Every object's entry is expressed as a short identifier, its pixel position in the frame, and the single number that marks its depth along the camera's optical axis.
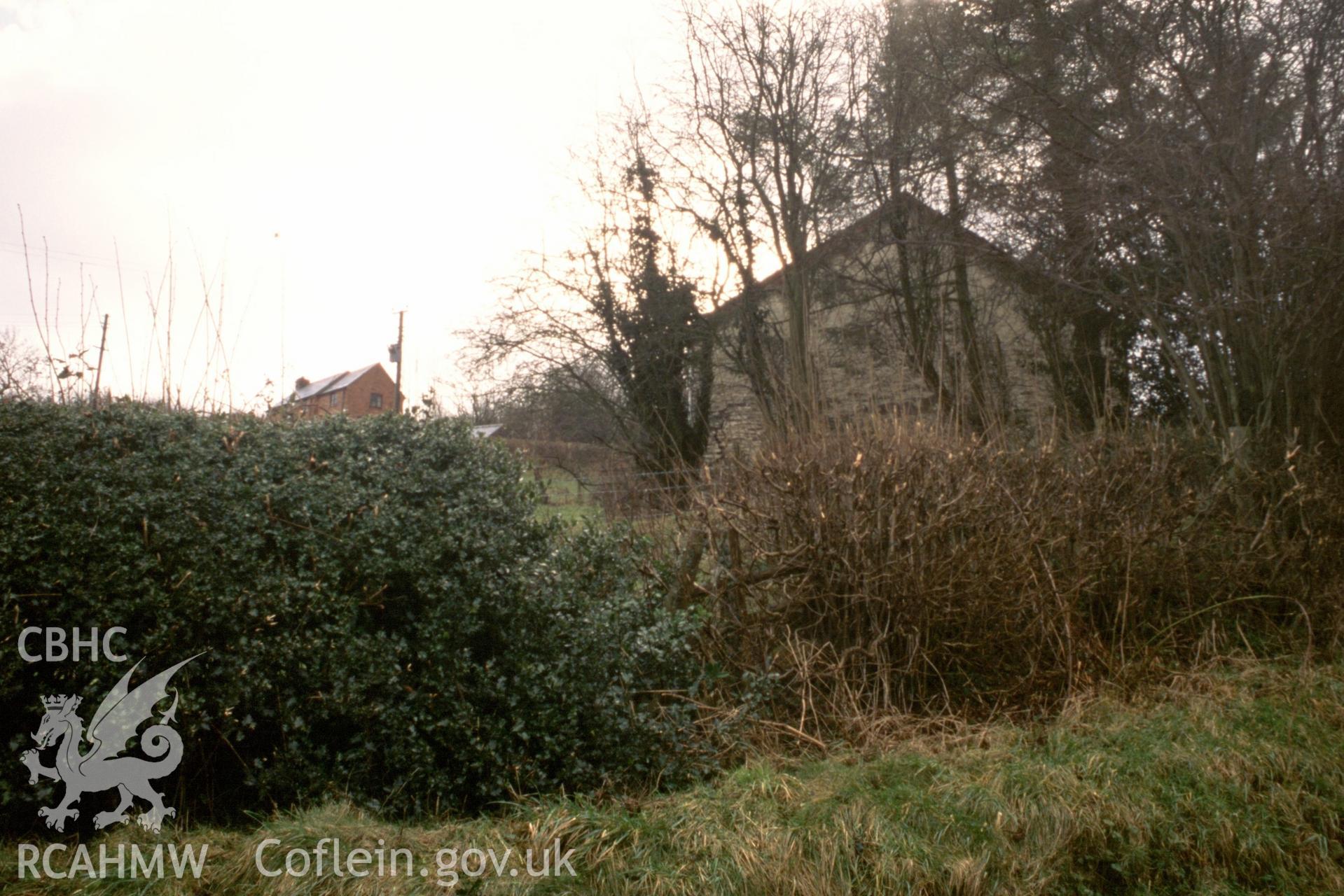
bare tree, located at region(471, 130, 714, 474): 18.09
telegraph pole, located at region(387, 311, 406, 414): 23.80
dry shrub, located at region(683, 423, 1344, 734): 5.07
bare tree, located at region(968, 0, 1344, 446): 7.46
